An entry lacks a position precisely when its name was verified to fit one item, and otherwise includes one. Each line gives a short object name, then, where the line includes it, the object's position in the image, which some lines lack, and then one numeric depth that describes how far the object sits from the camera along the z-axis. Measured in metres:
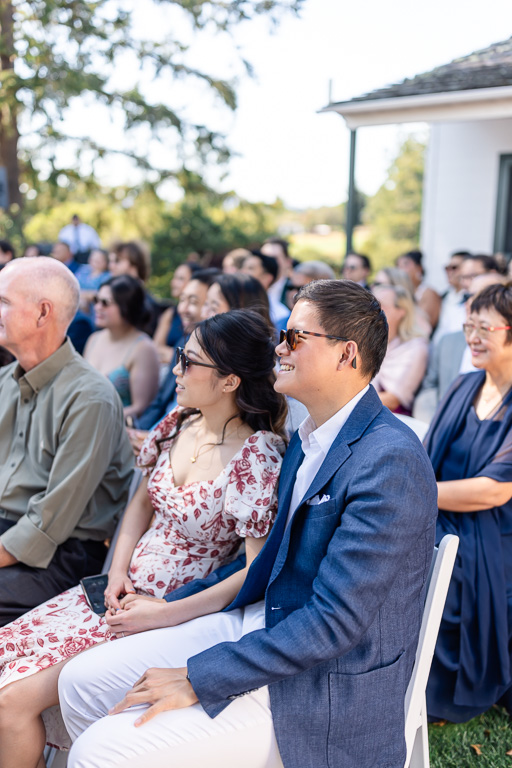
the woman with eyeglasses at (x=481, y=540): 2.81
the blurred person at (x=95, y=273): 9.63
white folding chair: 1.94
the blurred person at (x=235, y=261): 6.44
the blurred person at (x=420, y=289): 7.62
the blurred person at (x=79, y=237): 13.06
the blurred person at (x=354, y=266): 8.59
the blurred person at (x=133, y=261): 7.34
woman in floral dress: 2.23
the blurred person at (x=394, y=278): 6.06
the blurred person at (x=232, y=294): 3.98
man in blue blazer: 1.70
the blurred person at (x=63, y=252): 11.02
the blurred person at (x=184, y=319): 4.53
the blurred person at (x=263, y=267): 5.92
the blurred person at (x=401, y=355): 4.71
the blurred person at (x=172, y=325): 6.50
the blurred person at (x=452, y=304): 6.35
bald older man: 2.71
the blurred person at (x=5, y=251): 7.89
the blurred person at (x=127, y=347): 4.76
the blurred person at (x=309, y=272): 6.74
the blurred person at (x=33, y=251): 10.20
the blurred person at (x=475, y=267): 5.49
